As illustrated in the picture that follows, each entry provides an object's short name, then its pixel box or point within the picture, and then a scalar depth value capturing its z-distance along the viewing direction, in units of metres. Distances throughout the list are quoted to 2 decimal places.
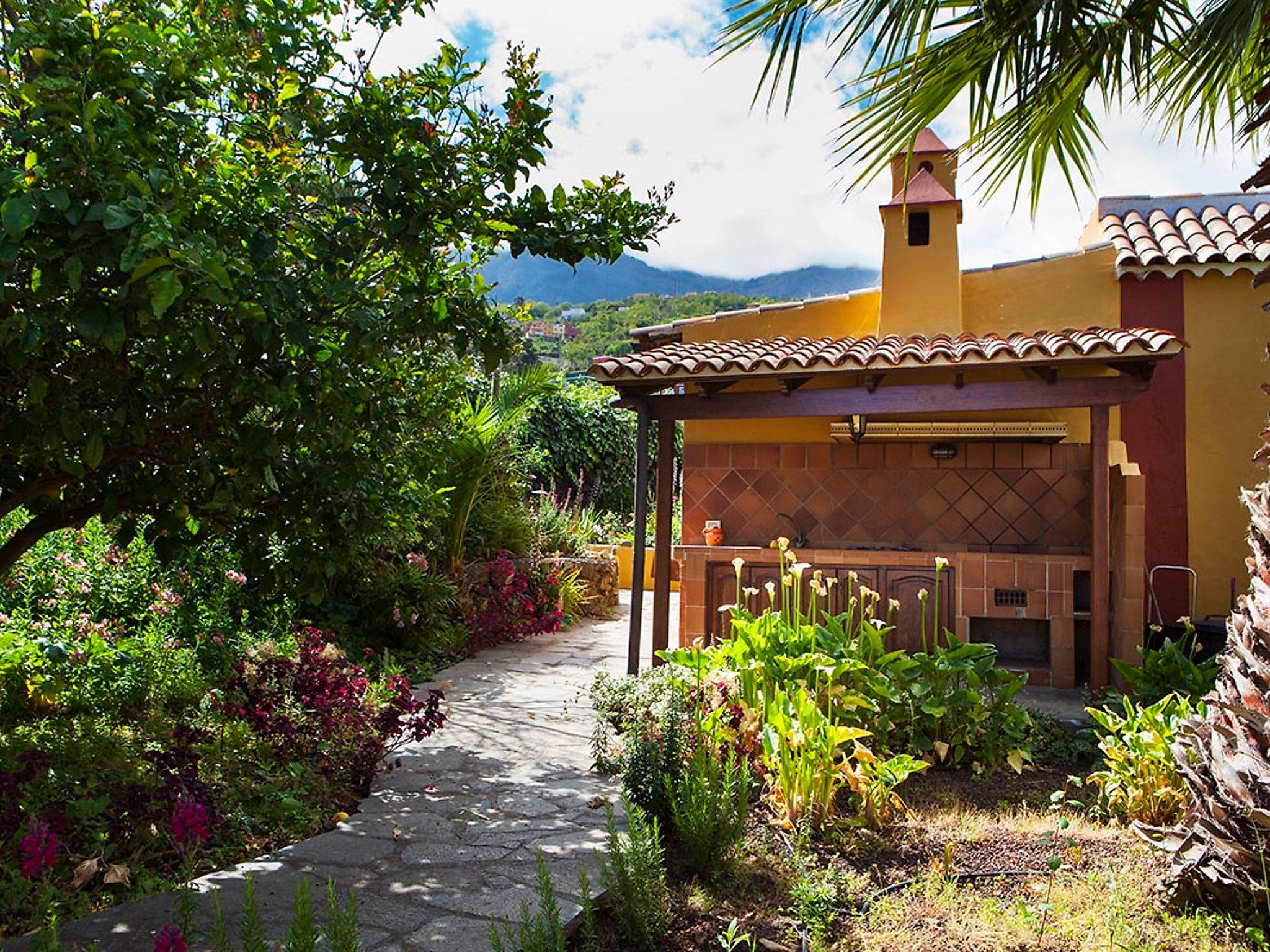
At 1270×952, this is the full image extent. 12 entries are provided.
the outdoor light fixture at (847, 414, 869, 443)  8.24
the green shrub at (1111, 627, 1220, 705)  5.16
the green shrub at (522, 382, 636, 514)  15.21
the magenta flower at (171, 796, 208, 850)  3.06
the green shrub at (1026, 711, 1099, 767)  5.12
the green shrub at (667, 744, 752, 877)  3.51
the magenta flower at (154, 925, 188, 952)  2.11
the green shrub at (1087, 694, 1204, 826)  3.89
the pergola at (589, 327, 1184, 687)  6.74
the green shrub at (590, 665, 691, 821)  4.09
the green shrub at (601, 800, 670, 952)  3.01
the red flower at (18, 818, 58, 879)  2.61
